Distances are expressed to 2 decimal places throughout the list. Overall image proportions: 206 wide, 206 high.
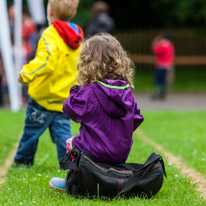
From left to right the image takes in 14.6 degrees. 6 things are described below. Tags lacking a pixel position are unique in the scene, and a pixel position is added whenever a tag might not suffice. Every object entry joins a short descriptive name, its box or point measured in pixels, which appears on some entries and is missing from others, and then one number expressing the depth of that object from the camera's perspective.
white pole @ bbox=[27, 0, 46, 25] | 22.47
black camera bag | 6.14
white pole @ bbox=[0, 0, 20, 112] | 17.01
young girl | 6.26
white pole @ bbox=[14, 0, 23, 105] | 18.14
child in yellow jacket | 7.62
